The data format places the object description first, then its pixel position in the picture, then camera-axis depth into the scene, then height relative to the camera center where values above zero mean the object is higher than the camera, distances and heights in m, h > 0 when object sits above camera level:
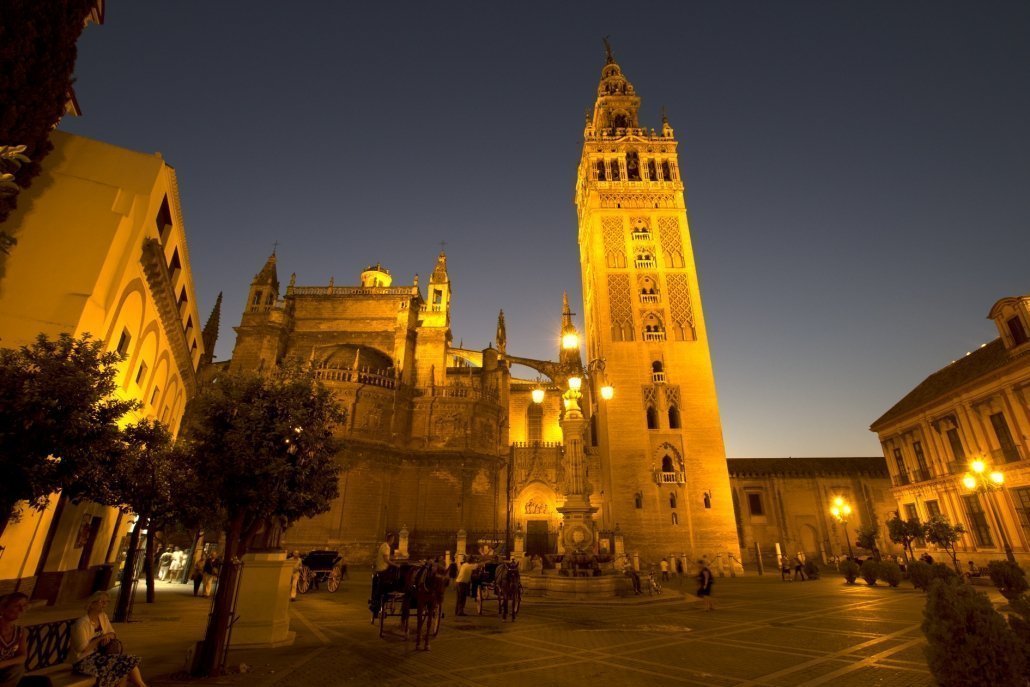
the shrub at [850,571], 21.41 -1.29
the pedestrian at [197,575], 15.84 -1.22
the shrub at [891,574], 18.68 -1.23
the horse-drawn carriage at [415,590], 7.72 -0.83
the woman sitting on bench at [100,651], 4.53 -1.10
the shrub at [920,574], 15.61 -1.04
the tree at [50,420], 6.84 +1.61
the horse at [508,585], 10.64 -1.00
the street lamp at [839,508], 29.35 +1.90
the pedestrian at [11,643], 4.45 -0.97
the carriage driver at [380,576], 8.41 -0.66
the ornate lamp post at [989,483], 18.22 +2.28
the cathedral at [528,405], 29.02 +8.59
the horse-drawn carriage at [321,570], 17.13 -1.14
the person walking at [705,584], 13.98 -1.24
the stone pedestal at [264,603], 7.87 -1.07
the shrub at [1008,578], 13.41 -0.98
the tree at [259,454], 7.21 +1.25
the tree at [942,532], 21.45 +0.38
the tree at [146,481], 10.71 +1.24
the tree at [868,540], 25.80 +0.03
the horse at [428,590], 7.66 -0.80
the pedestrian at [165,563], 21.67 -1.17
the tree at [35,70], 9.74 +9.39
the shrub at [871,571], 19.75 -1.18
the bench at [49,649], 5.15 -1.28
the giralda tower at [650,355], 29.75 +12.22
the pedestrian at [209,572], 14.68 -1.08
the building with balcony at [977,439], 20.59 +4.82
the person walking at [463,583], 11.52 -1.03
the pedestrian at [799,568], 23.47 -1.33
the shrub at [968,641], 4.21 -0.84
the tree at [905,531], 22.67 +0.45
